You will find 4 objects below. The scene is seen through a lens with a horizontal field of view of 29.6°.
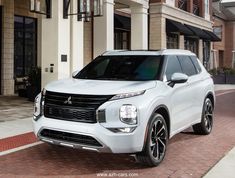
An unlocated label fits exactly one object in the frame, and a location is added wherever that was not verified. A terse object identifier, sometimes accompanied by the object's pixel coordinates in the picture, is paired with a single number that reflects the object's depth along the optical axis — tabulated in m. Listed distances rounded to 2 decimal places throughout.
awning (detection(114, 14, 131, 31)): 23.13
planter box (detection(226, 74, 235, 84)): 33.06
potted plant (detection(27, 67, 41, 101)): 15.42
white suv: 6.14
